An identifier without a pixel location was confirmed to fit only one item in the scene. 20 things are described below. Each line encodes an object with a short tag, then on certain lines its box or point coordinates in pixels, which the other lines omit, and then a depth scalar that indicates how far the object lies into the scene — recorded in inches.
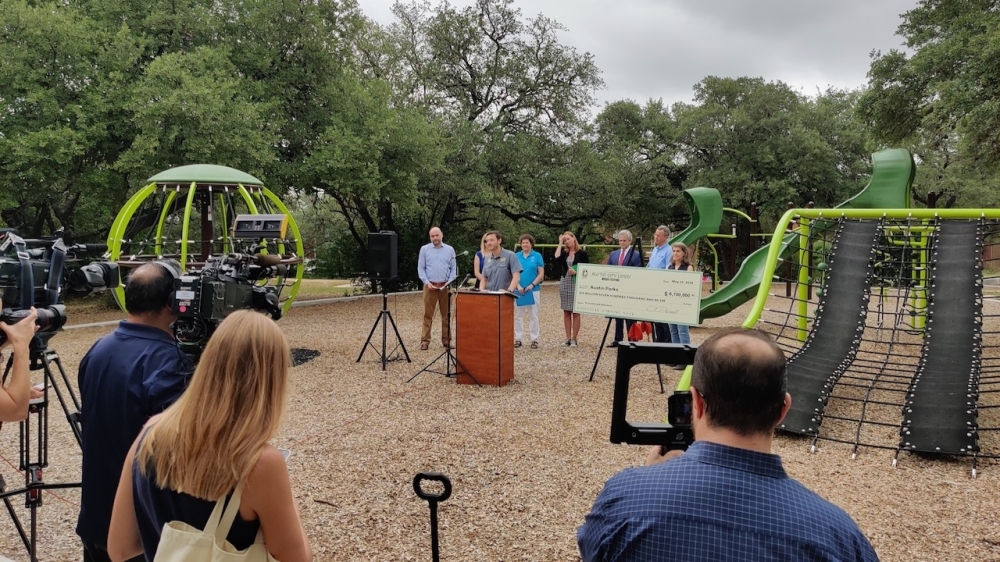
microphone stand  240.9
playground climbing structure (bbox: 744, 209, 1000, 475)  169.2
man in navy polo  69.1
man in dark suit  283.6
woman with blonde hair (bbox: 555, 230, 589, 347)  315.2
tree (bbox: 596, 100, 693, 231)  897.5
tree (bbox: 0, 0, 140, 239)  380.2
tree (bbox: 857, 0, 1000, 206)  366.6
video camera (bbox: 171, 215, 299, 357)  84.7
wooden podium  235.3
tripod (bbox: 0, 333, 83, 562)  101.3
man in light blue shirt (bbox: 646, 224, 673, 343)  273.3
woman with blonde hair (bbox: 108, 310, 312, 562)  49.2
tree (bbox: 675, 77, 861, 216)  864.9
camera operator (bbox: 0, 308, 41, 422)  74.0
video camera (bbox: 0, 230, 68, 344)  87.4
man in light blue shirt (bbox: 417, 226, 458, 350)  293.7
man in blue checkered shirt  38.5
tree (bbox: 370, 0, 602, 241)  703.1
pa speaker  250.8
